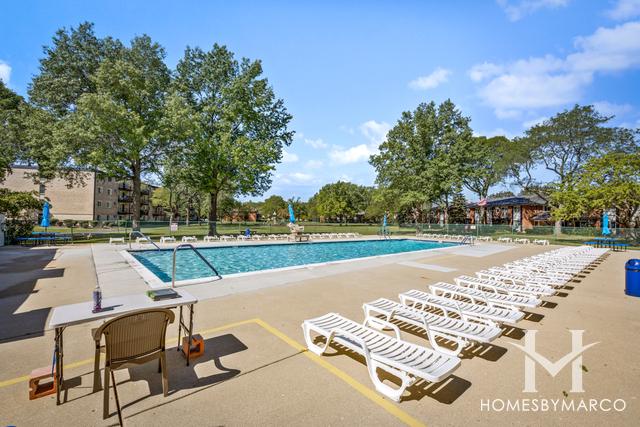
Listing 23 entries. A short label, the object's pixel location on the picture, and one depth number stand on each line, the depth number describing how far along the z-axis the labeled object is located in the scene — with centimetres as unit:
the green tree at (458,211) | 4391
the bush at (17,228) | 1802
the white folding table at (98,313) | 293
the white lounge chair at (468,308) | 465
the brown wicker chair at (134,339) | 261
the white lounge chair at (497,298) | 540
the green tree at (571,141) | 3089
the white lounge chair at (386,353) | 293
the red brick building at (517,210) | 4722
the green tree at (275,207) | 8825
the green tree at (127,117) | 1947
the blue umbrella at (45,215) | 1763
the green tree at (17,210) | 1775
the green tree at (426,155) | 3262
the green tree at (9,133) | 2208
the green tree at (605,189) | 2172
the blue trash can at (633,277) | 754
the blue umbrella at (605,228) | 2356
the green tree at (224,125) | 2295
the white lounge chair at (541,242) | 2395
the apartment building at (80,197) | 4797
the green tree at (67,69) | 2225
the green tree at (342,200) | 7638
